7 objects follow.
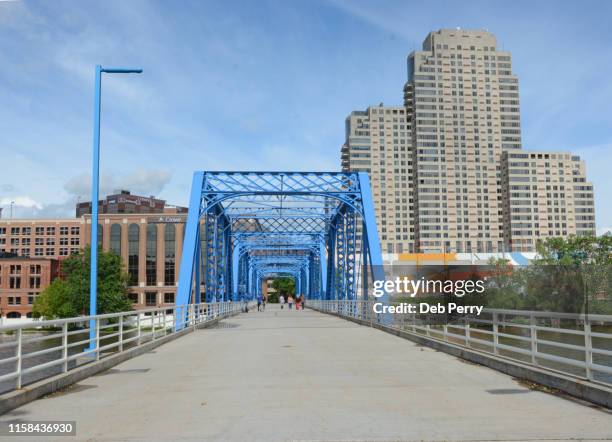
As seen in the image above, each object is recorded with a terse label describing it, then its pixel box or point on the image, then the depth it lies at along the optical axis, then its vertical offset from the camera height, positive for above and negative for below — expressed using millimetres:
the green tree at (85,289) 76500 -1259
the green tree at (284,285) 157750 -2057
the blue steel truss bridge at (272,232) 33594 +3599
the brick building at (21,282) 100312 -474
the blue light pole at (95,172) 14688 +2524
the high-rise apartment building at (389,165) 166750 +28393
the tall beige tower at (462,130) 158500 +35468
